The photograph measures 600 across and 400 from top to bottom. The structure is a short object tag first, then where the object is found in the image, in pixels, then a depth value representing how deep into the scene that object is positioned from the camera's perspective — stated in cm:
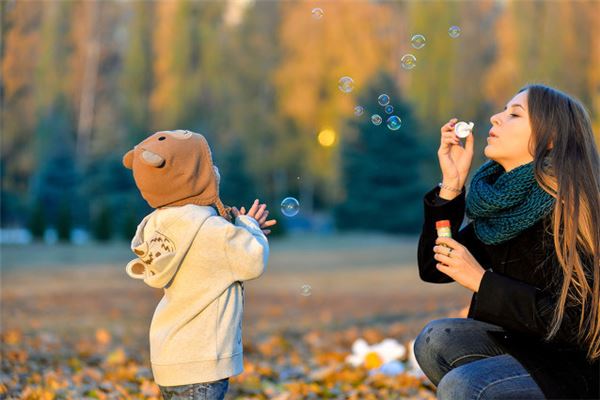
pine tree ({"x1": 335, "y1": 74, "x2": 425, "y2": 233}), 2500
